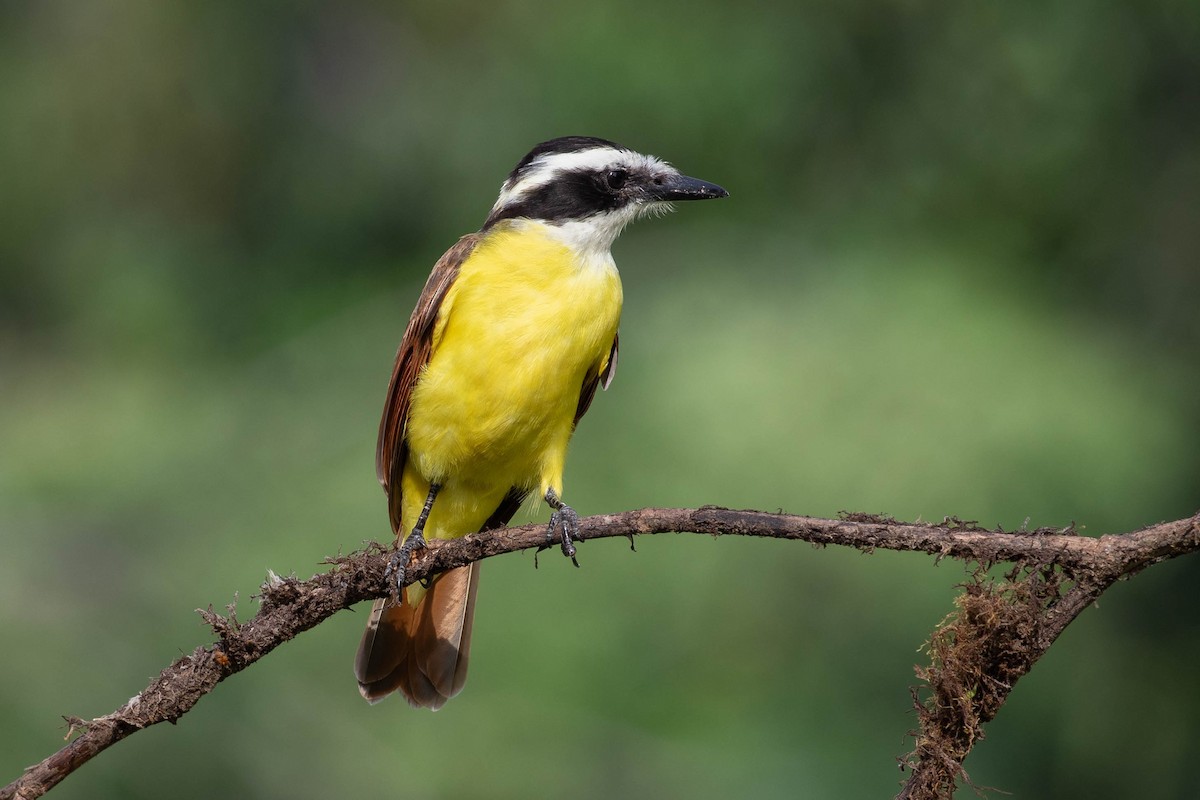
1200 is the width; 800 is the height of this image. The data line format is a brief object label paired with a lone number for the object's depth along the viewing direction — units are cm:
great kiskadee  775
